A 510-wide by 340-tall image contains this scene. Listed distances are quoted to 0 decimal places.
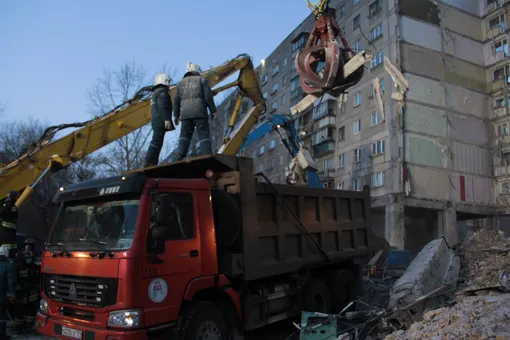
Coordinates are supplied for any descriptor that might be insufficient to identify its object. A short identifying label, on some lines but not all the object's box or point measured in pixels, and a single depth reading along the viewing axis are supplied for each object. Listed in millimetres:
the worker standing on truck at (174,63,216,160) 7387
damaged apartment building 26969
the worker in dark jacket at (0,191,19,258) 7312
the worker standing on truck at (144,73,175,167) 7758
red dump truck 4785
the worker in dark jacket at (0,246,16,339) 6570
